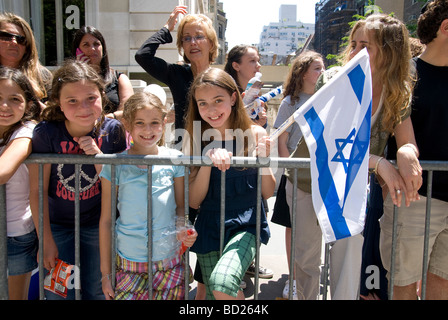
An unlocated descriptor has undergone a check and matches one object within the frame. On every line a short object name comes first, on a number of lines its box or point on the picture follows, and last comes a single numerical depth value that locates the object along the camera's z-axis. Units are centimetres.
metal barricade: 225
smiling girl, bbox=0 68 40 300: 236
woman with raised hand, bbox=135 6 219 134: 328
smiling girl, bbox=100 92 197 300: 232
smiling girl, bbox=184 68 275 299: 240
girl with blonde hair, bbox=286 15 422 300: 222
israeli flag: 219
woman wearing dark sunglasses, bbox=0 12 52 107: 296
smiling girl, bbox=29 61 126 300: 236
